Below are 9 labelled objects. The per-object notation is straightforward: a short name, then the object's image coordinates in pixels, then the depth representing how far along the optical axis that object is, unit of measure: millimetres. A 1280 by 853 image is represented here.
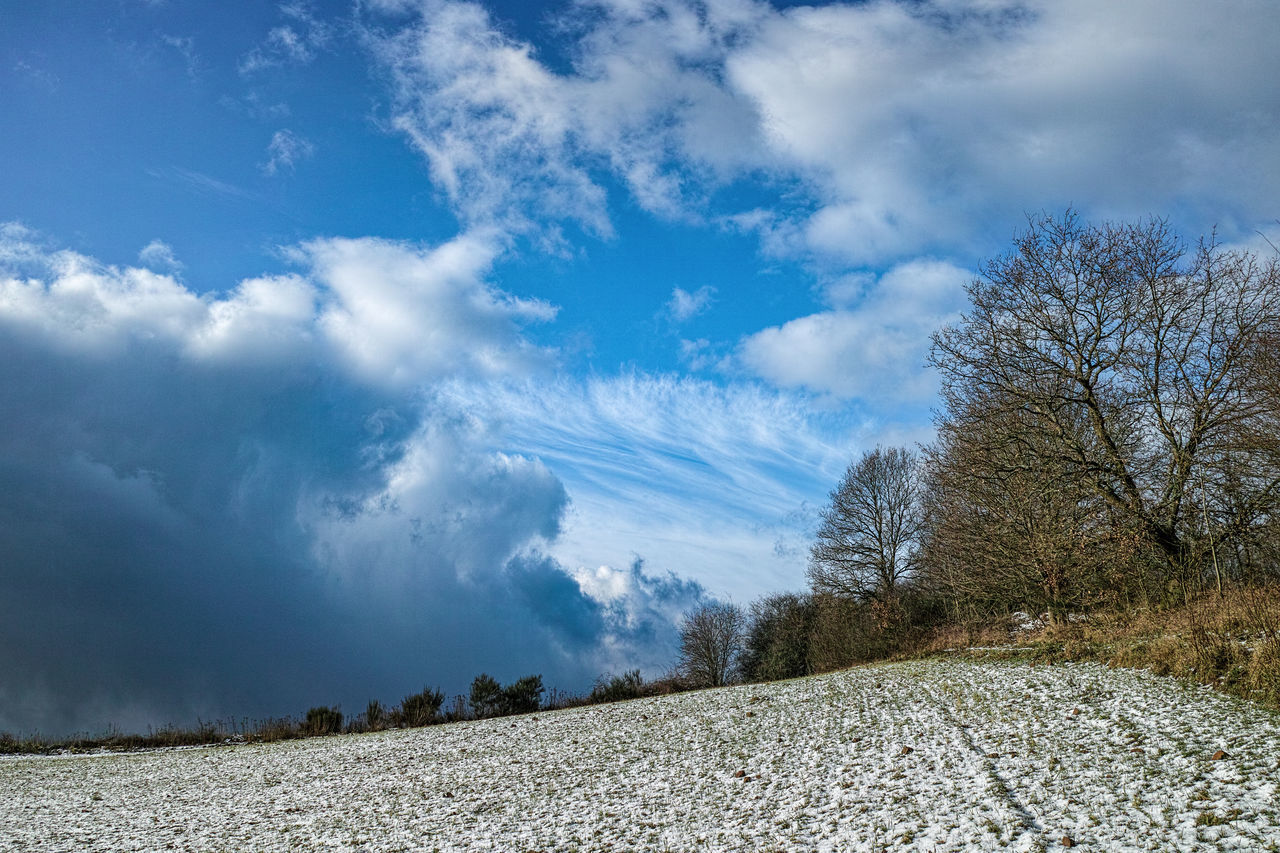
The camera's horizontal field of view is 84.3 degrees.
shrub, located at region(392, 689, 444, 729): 22922
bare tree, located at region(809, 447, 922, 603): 36750
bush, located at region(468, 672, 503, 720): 24172
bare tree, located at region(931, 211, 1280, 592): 16766
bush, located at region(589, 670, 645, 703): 25984
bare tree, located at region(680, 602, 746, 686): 39438
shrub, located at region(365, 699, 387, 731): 23095
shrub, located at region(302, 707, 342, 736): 23344
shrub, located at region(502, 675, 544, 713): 24359
